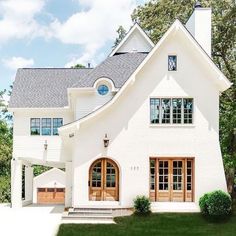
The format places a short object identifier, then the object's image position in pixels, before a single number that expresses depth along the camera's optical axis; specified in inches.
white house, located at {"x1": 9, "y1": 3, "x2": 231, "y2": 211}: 615.3
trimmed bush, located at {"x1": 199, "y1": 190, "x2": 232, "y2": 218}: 571.5
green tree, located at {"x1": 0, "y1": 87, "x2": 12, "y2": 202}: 1144.7
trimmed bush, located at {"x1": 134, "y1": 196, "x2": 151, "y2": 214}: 586.7
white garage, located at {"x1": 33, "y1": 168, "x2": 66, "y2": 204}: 1072.9
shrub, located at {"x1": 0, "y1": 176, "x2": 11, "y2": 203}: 1096.0
